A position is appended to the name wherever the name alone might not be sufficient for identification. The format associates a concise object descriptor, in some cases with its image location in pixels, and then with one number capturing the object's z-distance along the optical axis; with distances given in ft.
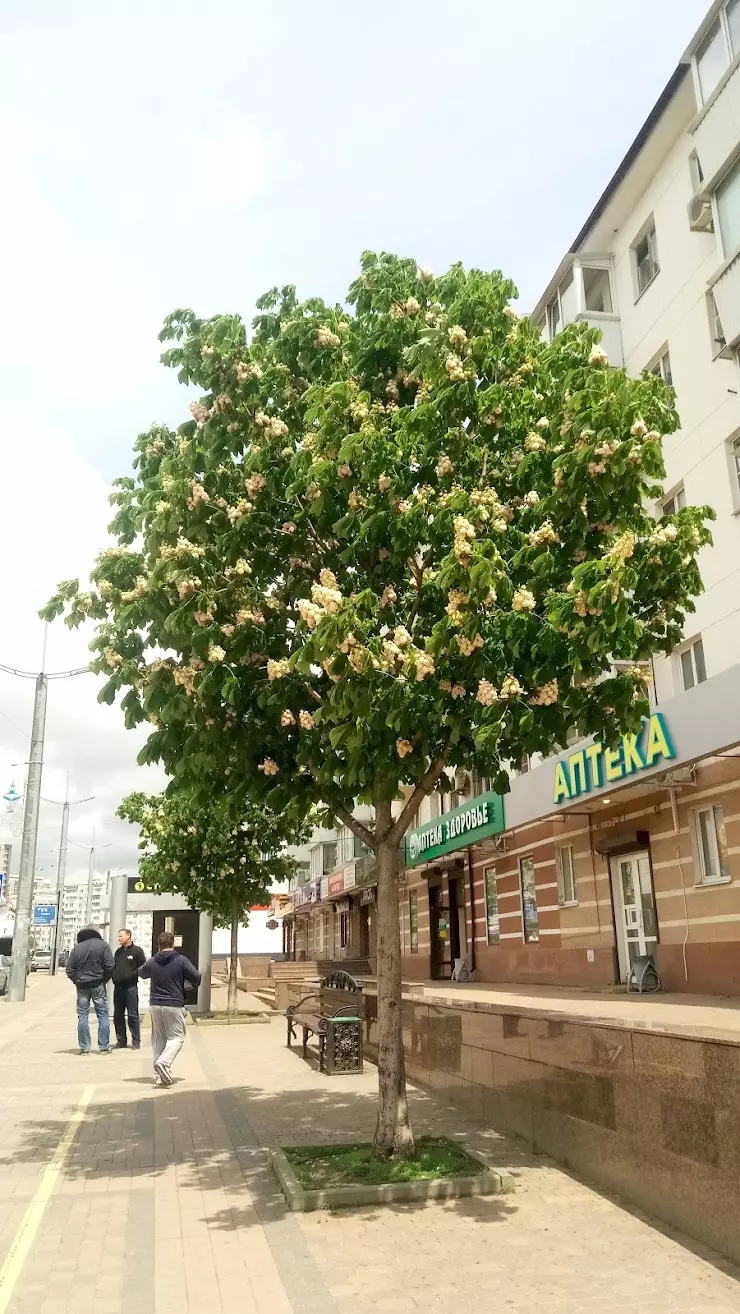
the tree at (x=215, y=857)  74.49
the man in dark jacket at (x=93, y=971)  53.01
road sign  257.85
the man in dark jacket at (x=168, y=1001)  40.96
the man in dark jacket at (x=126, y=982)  55.57
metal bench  45.11
